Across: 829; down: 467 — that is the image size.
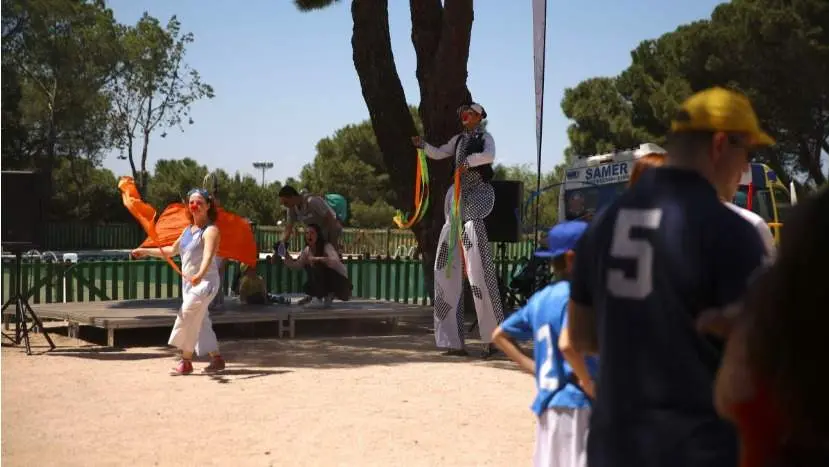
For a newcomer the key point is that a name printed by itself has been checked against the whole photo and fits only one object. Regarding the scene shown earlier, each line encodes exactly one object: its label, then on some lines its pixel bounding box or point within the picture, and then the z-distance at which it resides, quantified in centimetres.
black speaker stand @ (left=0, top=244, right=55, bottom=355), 1127
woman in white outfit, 954
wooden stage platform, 1185
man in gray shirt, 1370
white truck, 1772
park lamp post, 6819
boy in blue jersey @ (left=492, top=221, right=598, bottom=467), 355
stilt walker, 1061
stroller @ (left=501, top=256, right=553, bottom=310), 1540
